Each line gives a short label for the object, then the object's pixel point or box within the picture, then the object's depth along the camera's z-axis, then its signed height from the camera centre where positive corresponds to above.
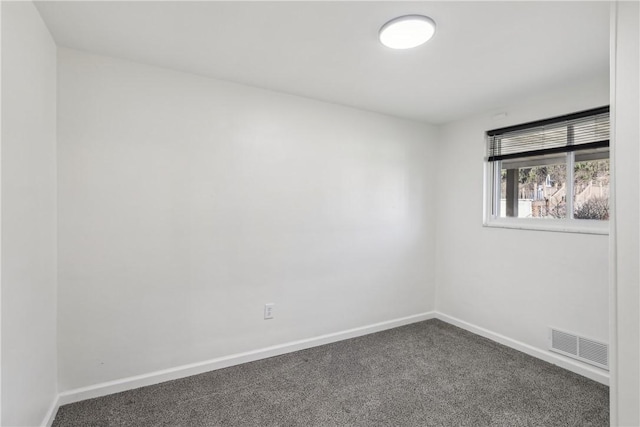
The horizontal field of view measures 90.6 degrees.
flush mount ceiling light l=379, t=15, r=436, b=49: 1.72 +1.03
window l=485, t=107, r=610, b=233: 2.56 +0.36
